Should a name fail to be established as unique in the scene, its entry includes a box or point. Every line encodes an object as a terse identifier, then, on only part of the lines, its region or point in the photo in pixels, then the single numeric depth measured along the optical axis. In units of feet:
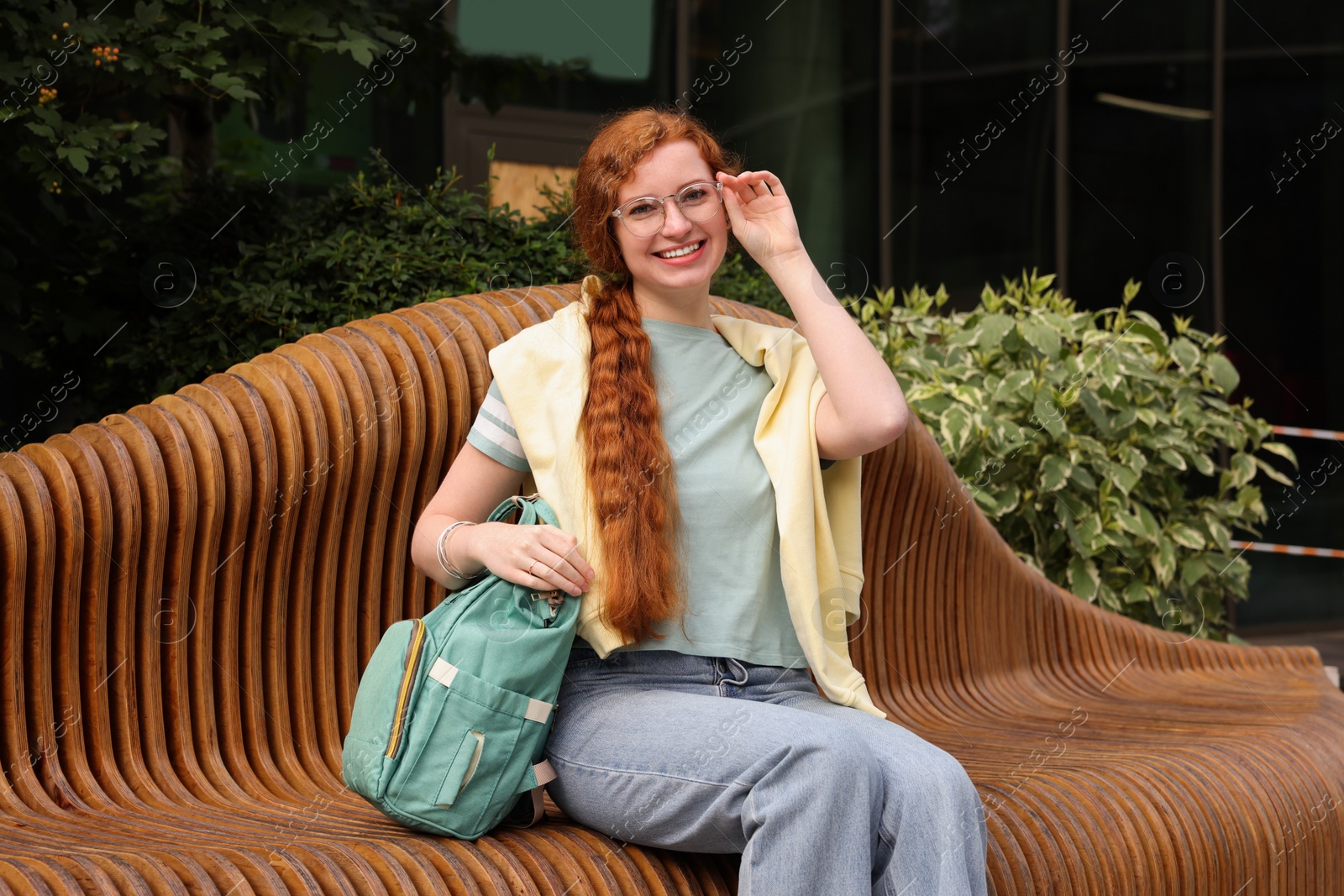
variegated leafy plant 13.97
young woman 5.52
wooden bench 5.76
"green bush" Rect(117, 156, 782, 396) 11.69
